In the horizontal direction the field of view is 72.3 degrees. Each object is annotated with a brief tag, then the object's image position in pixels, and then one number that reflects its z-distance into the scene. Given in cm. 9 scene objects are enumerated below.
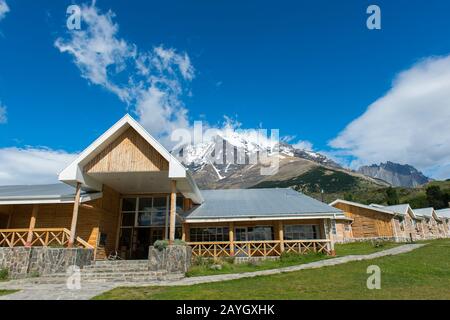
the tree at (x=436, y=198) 6253
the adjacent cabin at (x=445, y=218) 4797
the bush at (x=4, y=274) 1259
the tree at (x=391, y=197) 6331
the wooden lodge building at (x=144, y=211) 1505
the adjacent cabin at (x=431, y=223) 4200
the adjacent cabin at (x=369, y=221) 3156
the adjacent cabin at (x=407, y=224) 3242
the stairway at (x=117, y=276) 1142
